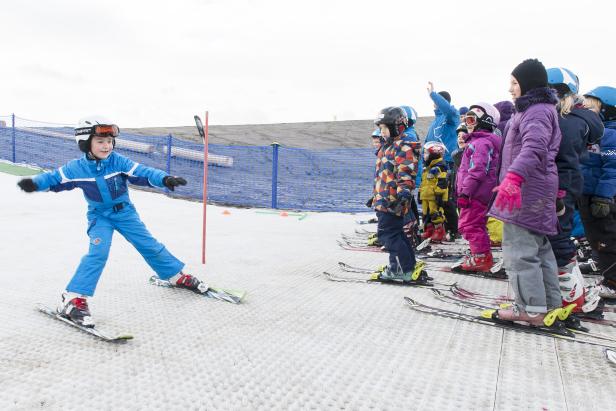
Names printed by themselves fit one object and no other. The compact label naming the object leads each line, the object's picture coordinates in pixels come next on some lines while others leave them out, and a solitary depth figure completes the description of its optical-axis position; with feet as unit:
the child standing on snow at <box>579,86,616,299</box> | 11.46
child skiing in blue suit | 9.61
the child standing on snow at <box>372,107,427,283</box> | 12.59
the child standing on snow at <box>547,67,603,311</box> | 9.55
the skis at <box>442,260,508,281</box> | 14.38
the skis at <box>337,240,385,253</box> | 18.80
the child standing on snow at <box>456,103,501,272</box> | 13.76
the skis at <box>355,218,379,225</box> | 27.07
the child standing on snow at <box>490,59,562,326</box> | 8.52
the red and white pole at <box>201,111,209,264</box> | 14.89
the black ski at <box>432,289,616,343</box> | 9.08
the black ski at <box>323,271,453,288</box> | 13.12
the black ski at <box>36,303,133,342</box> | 8.48
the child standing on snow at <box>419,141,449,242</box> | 19.44
